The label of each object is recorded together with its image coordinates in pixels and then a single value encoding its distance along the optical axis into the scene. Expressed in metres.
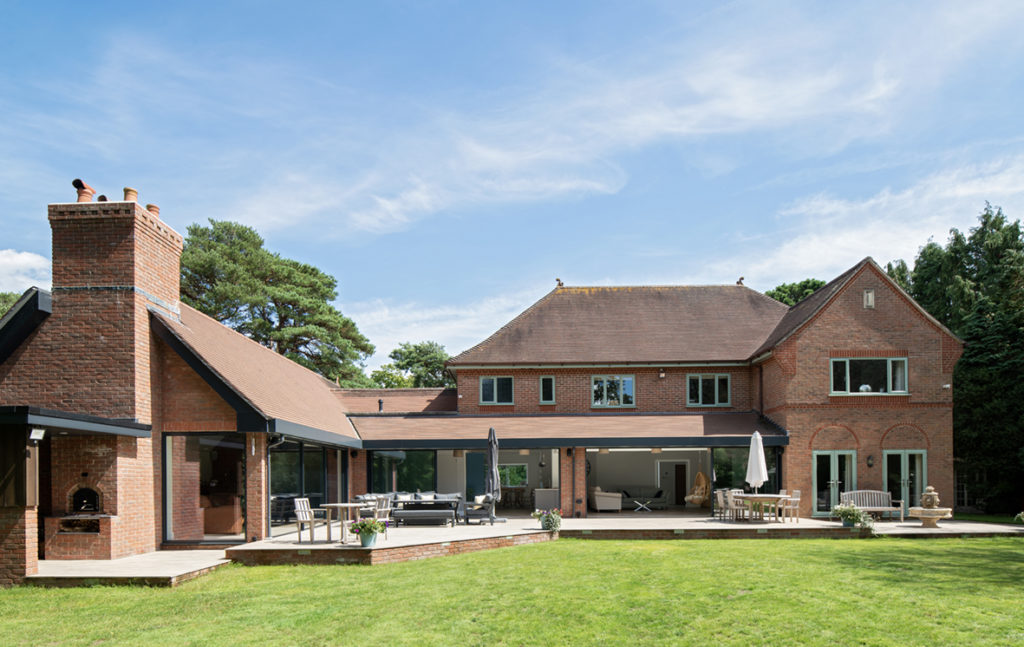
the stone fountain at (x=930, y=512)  18.92
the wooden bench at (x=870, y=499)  21.38
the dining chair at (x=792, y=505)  19.27
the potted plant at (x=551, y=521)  17.20
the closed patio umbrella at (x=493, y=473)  19.67
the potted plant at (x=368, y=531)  14.05
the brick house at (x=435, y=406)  14.28
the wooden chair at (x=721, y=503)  20.41
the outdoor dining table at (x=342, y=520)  14.91
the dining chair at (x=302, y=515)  14.75
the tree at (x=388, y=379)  56.00
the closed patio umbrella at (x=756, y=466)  19.62
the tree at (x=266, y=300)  41.50
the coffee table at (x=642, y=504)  23.52
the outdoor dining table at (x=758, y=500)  19.31
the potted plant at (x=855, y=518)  17.54
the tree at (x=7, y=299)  44.72
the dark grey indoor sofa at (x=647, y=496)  23.91
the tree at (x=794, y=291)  44.78
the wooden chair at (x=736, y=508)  19.83
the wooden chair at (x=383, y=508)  17.42
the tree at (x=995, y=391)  26.50
